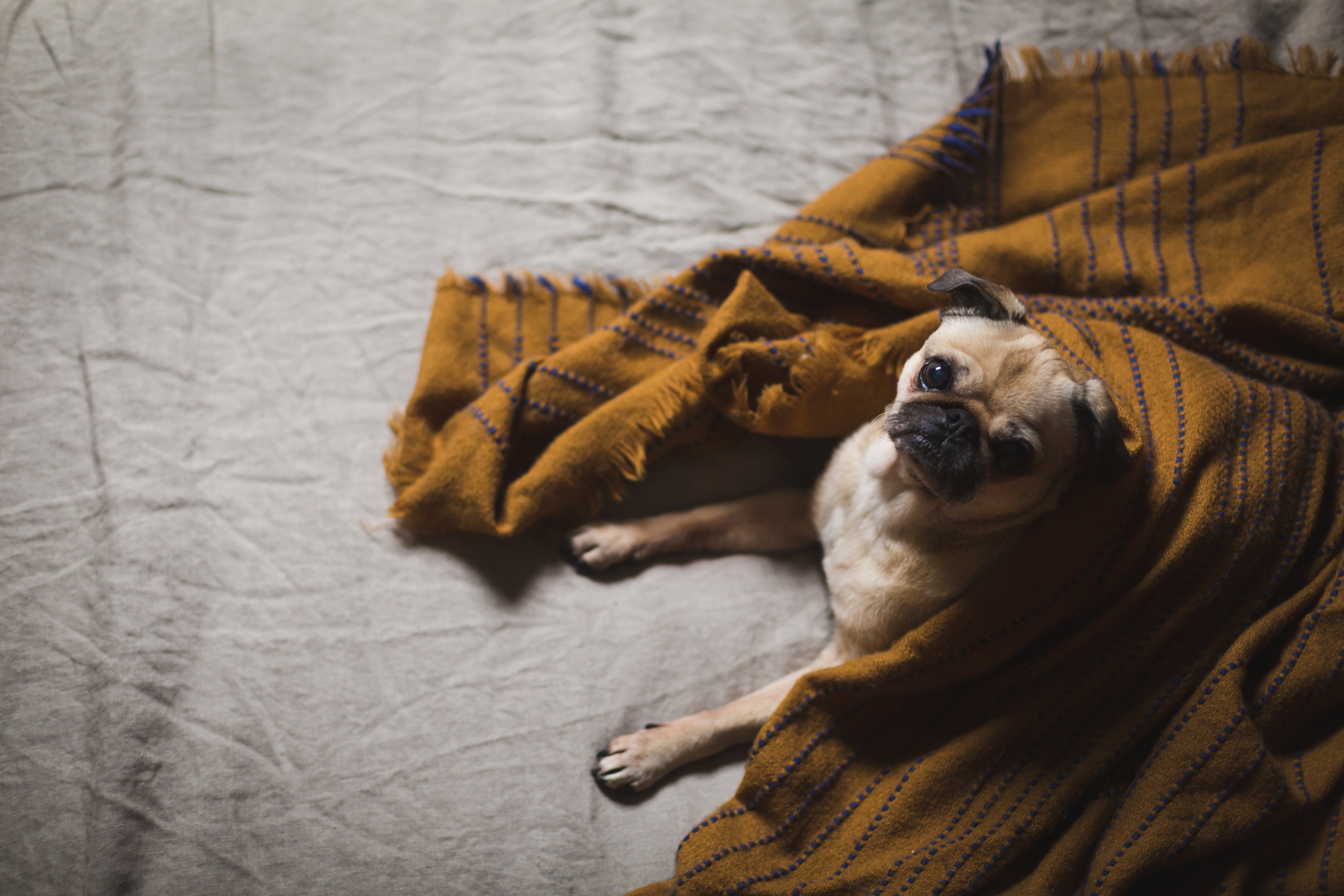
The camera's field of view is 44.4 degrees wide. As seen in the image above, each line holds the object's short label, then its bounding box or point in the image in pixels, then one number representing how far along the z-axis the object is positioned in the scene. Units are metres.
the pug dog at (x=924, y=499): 0.96
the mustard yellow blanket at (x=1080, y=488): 0.98
